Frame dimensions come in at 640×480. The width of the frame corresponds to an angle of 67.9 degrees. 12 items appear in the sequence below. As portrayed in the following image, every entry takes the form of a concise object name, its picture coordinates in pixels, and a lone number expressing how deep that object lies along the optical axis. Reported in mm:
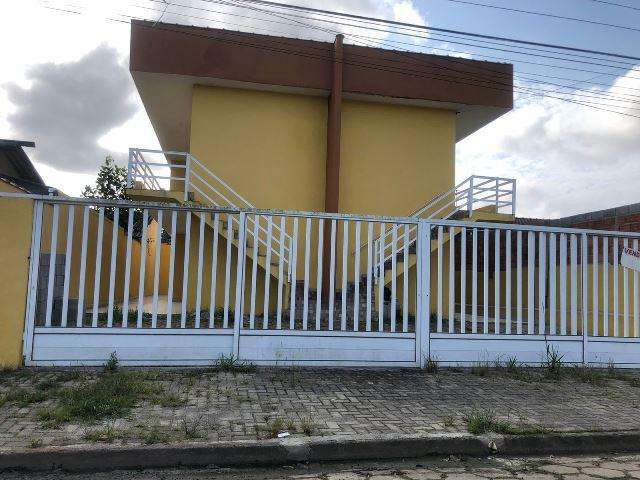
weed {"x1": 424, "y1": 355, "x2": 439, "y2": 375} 6242
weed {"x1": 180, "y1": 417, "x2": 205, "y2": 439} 3842
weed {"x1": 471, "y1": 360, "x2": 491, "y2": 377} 6219
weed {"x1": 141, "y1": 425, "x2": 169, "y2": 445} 3696
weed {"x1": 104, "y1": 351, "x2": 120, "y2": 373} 5691
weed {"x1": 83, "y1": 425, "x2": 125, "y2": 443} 3700
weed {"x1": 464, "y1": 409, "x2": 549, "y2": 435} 4184
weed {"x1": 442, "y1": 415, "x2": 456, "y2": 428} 4298
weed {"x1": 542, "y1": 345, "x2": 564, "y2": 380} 6480
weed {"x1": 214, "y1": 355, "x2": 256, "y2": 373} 5887
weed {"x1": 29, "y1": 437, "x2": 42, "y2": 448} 3545
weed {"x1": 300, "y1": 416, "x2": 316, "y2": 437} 3990
